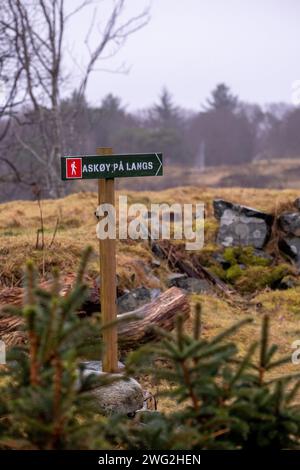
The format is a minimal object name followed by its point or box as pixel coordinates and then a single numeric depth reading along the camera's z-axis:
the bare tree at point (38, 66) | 26.06
